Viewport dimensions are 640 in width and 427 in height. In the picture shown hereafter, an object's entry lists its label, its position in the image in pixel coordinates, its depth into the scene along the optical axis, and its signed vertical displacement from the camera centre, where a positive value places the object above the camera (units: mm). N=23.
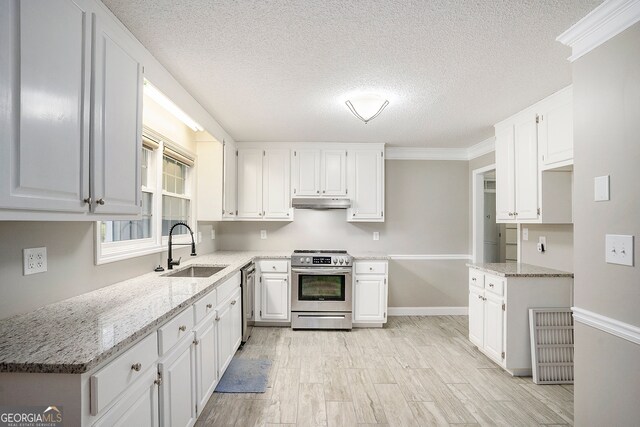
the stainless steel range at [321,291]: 3799 -894
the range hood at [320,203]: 4027 +207
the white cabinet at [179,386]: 1487 -887
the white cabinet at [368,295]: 3906 -959
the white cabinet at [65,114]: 1007 +413
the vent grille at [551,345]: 2590 -1057
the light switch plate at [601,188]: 1571 +163
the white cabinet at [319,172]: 4168 +632
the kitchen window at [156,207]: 2189 +119
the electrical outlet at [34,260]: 1411 -200
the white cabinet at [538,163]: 2506 +510
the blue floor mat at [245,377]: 2457 -1347
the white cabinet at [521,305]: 2682 -738
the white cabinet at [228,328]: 2414 -944
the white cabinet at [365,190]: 4188 +395
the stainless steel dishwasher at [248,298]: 3227 -865
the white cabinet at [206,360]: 1944 -960
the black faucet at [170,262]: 2657 -374
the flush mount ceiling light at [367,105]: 2598 +976
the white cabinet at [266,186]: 4180 +441
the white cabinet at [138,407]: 1114 -743
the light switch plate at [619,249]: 1455 -141
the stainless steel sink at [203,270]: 2941 -493
